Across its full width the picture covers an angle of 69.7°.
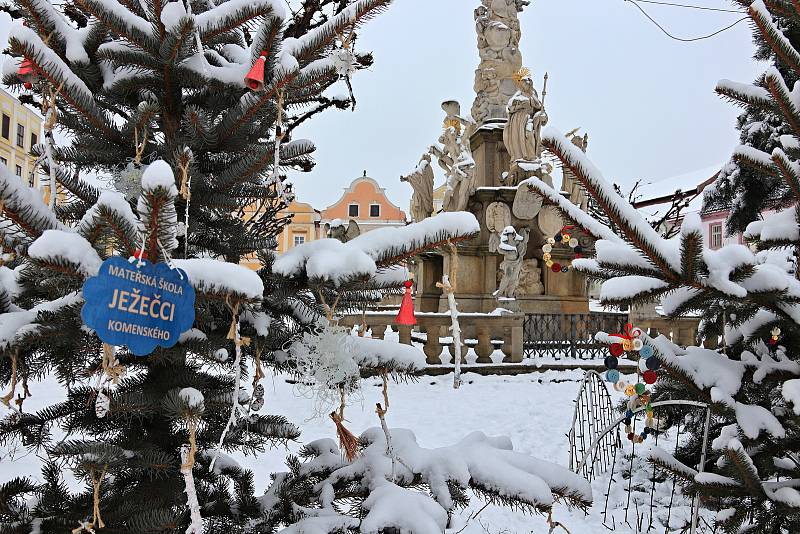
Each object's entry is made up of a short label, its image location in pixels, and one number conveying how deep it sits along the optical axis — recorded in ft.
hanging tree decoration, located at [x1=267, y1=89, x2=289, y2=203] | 5.86
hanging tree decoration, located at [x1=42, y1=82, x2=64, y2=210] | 5.32
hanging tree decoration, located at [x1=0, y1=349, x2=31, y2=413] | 4.98
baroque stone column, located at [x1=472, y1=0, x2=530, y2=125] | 53.93
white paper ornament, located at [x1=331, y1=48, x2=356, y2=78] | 6.32
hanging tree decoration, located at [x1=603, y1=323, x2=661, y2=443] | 8.07
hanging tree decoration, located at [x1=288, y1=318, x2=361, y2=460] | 5.61
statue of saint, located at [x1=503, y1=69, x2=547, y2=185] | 47.93
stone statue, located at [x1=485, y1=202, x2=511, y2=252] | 47.83
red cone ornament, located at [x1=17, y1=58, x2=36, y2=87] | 5.13
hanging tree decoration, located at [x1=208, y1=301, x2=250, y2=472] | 4.99
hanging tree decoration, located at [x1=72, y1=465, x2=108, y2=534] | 4.85
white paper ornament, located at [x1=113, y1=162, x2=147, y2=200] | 5.91
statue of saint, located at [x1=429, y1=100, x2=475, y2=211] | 48.24
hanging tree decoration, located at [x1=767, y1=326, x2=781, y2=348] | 8.11
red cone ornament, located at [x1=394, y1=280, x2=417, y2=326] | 6.68
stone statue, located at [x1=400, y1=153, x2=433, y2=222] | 53.11
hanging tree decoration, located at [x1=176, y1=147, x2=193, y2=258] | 5.19
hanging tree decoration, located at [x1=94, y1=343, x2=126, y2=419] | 4.62
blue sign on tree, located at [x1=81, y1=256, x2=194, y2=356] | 4.28
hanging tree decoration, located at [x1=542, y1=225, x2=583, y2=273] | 10.75
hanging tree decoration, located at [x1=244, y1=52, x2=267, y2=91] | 5.67
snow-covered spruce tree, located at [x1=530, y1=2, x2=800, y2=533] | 6.55
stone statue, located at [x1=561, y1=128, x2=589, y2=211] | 47.97
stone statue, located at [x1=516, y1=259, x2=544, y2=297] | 48.49
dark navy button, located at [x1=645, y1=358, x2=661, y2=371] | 8.05
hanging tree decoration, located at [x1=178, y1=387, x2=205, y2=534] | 4.64
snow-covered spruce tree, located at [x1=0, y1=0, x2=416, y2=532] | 4.88
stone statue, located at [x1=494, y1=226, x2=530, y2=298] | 41.37
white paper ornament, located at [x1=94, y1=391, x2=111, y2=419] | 4.90
